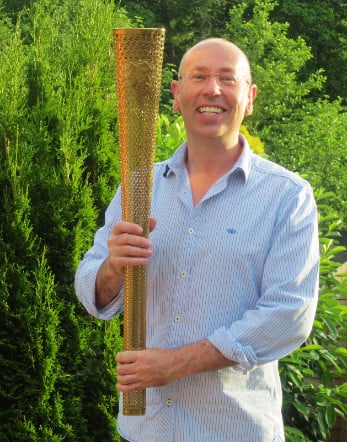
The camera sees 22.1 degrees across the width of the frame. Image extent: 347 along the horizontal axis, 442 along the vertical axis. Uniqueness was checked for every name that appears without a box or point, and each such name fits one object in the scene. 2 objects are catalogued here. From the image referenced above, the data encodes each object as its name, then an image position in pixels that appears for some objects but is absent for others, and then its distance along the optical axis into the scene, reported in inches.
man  103.6
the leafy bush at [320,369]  199.0
